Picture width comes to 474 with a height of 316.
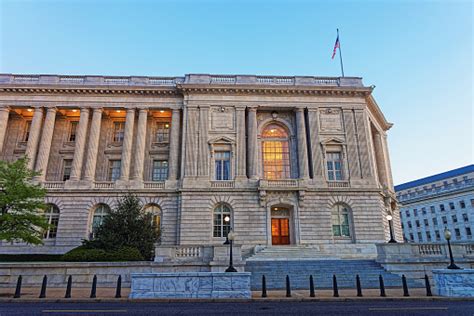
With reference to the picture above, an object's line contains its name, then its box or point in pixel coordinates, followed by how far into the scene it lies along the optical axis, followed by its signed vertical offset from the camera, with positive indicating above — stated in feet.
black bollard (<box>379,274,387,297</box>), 43.54 -8.39
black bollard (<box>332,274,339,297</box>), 43.27 -8.15
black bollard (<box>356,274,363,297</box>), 43.71 -8.37
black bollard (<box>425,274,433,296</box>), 44.60 -8.51
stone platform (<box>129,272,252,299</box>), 41.57 -7.21
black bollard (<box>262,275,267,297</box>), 43.90 -8.02
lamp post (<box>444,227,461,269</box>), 49.19 -0.79
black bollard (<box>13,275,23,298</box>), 43.60 -8.19
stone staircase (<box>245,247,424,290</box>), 57.00 -8.06
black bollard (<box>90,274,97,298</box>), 42.87 -8.23
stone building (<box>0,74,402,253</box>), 91.97 +26.27
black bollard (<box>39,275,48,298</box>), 43.55 -8.20
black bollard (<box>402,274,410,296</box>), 43.75 -8.27
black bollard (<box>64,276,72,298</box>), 43.58 -8.34
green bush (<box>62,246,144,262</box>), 61.41 -4.48
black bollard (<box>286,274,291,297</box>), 43.45 -8.17
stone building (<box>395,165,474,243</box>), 211.41 +19.00
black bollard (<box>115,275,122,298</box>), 42.70 -8.21
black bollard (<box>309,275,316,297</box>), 43.46 -8.13
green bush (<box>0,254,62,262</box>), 74.49 -6.04
